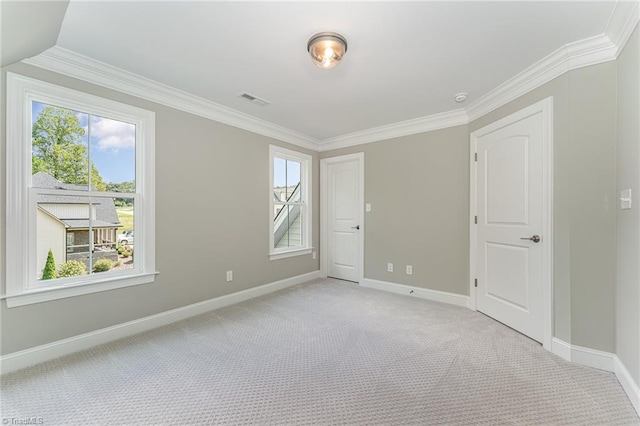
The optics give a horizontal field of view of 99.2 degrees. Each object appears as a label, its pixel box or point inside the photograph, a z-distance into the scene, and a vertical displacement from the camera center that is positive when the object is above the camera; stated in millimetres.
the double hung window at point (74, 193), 1977 +148
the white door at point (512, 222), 2395 -100
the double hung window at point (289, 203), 3992 +128
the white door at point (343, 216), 4414 -77
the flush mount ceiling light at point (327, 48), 1890 +1165
